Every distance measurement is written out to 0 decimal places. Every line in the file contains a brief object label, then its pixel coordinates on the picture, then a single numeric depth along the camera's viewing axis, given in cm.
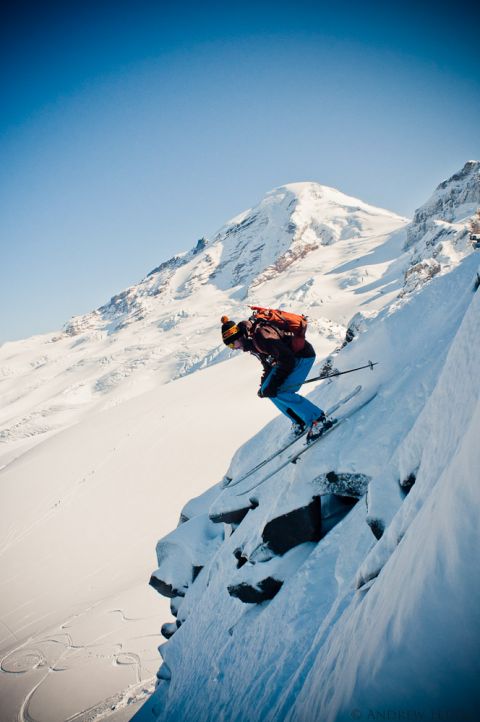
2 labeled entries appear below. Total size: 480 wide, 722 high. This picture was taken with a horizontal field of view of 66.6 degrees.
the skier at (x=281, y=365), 501
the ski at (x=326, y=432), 496
